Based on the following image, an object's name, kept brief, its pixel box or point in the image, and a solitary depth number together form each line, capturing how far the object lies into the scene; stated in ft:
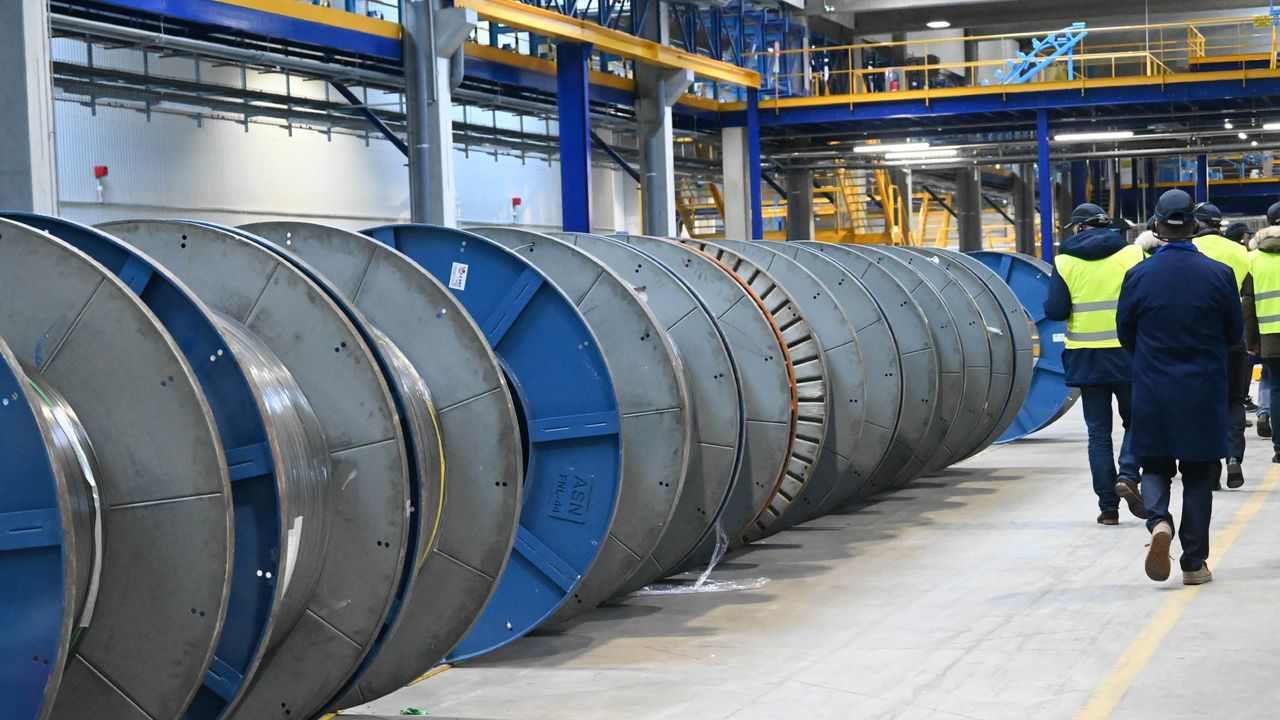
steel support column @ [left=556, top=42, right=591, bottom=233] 72.13
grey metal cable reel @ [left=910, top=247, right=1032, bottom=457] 40.29
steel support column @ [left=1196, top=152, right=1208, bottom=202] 118.97
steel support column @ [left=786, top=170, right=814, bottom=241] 109.50
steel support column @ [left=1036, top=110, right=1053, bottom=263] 94.84
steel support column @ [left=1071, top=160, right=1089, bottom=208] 133.69
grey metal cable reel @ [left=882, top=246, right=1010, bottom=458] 38.73
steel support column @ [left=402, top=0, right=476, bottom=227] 60.44
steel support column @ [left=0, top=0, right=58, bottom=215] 30.76
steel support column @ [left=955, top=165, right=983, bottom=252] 127.24
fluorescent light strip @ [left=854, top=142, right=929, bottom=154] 101.35
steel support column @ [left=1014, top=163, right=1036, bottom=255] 140.77
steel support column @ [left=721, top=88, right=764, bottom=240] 97.55
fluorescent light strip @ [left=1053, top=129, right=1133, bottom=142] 98.48
